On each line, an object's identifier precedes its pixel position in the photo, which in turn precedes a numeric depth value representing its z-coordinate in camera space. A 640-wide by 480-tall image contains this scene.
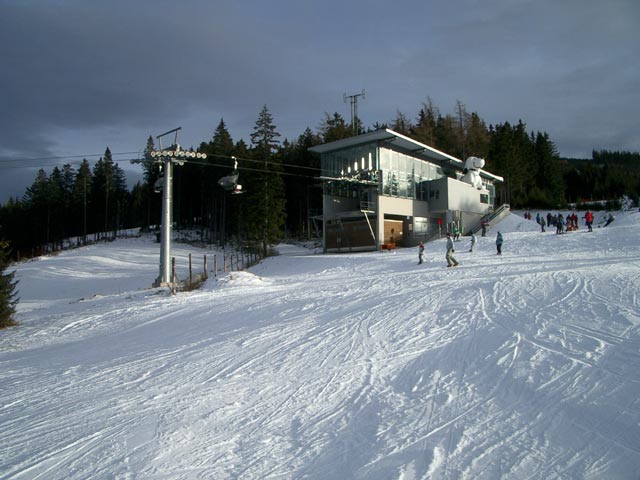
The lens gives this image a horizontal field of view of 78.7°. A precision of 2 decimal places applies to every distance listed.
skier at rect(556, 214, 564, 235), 25.78
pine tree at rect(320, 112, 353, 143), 49.78
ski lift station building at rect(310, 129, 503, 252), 32.50
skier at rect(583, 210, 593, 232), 25.88
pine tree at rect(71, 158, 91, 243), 61.78
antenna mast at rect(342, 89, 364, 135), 47.76
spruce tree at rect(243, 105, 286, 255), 34.09
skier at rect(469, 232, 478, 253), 22.98
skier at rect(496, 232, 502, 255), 20.61
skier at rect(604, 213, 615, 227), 30.31
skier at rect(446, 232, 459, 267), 17.73
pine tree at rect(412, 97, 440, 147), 53.69
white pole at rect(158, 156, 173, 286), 18.94
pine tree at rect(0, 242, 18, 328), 13.52
